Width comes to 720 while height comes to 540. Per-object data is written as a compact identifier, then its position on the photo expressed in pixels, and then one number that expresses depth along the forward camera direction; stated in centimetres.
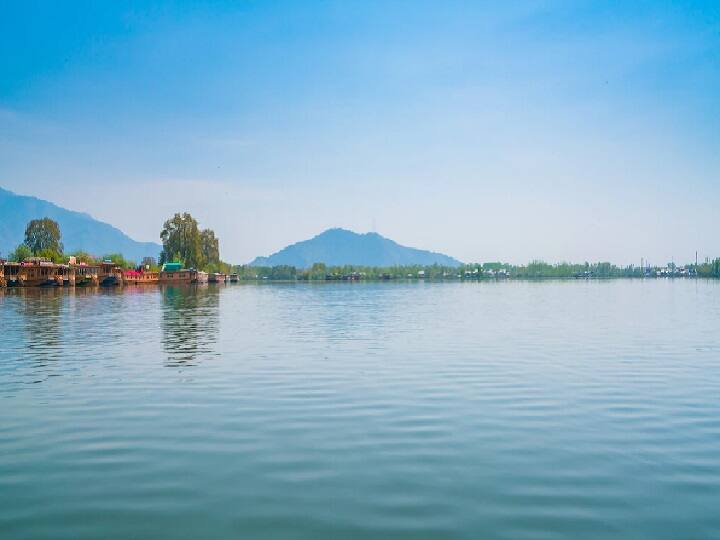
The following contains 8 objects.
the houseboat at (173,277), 19775
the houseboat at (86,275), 16662
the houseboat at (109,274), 17475
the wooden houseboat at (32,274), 14406
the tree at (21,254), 16962
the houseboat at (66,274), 15286
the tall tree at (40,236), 19425
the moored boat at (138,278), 18750
